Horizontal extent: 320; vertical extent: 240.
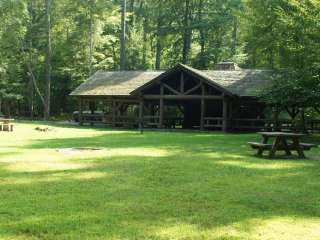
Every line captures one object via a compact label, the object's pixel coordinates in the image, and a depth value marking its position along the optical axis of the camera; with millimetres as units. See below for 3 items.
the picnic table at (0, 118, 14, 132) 28422
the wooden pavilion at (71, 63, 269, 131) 32156
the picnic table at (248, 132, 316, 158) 15805
